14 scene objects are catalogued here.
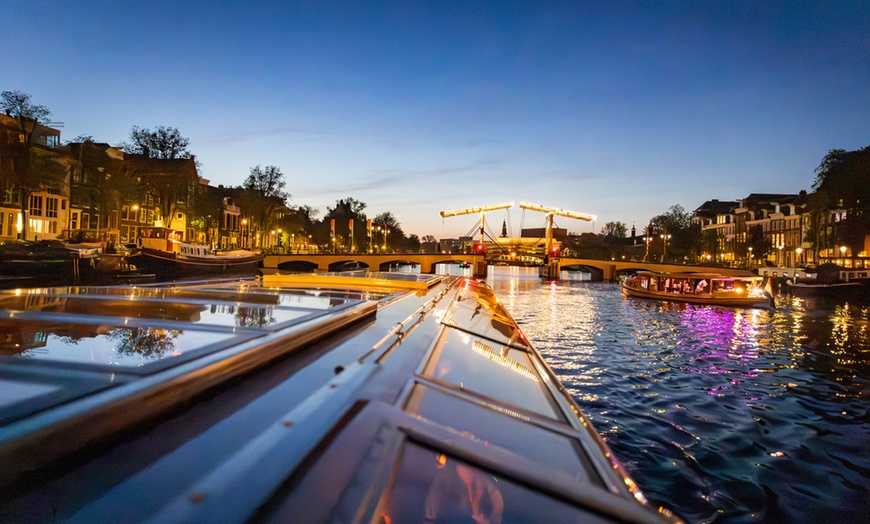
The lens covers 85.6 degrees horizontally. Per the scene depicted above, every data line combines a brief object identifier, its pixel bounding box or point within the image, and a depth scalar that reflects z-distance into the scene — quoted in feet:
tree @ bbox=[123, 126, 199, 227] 130.52
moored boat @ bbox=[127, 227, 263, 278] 103.35
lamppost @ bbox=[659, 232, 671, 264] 253.44
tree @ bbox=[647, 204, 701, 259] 261.65
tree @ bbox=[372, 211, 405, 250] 375.72
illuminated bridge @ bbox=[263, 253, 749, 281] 183.42
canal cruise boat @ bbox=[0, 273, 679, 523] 3.16
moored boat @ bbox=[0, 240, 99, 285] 75.05
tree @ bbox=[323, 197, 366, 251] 318.45
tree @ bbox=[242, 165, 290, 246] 184.34
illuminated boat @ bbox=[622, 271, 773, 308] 82.17
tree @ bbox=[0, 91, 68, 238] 96.63
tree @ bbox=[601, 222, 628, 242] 458.66
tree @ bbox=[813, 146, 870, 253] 137.39
